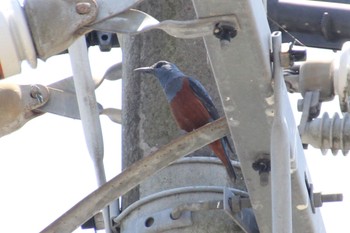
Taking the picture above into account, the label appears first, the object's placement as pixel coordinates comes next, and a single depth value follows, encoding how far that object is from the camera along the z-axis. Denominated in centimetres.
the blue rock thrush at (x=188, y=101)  1051
